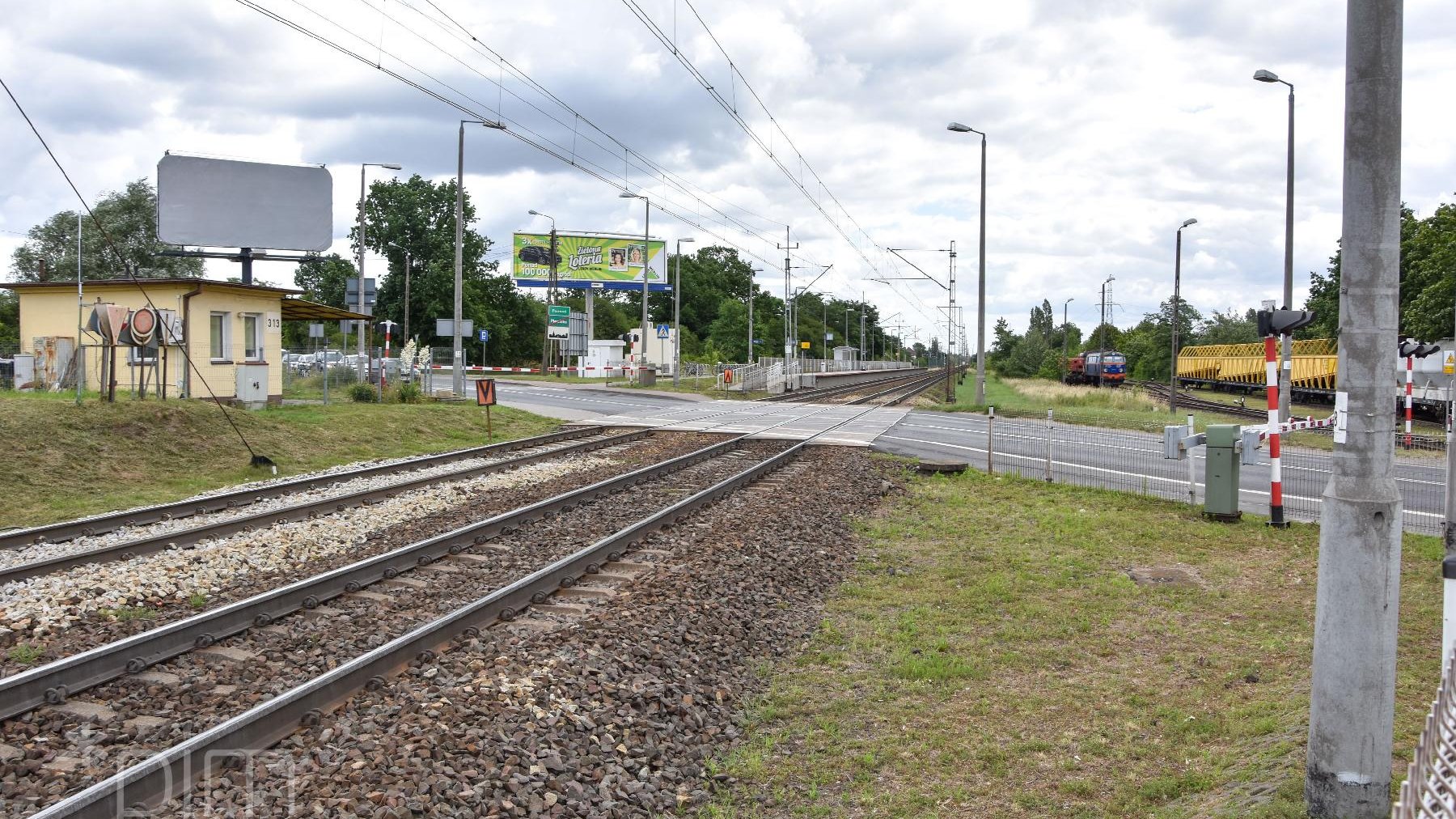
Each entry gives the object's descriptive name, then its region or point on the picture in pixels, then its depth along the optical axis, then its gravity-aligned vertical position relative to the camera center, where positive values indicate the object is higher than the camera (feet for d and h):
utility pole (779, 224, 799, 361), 191.71 +7.45
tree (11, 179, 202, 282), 234.58 +27.48
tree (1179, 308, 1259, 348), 246.06 +10.54
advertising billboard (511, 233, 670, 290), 257.75 +26.20
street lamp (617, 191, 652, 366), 166.83 +24.01
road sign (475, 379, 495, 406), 77.71 -1.98
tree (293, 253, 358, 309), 296.71 +25.23
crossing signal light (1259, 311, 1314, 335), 29.76 +1.56
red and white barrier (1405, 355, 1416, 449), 60.58 -0.51
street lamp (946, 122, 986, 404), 125.06 +3.53
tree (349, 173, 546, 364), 273.75 +28.31
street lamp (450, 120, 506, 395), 108.78 +4.89
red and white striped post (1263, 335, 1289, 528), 37.60 -2.11
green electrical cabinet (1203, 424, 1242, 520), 42.68 -4.05
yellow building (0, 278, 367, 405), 81.51 +2.15
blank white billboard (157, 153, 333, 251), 112.88 +17.51
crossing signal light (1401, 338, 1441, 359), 51.19 +1.35
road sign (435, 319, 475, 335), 111.65 +4.29
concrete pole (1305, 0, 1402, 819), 14.73 -1.63
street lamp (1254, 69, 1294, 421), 79.05 +12.37
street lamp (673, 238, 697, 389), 172.40 +5.53
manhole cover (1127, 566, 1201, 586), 32.60 -6.44
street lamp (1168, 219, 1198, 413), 122.42 +11.23
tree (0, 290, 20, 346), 191.11 +8.28
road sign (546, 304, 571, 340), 199.82 +8.47
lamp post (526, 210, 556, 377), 190.70 +15.18
